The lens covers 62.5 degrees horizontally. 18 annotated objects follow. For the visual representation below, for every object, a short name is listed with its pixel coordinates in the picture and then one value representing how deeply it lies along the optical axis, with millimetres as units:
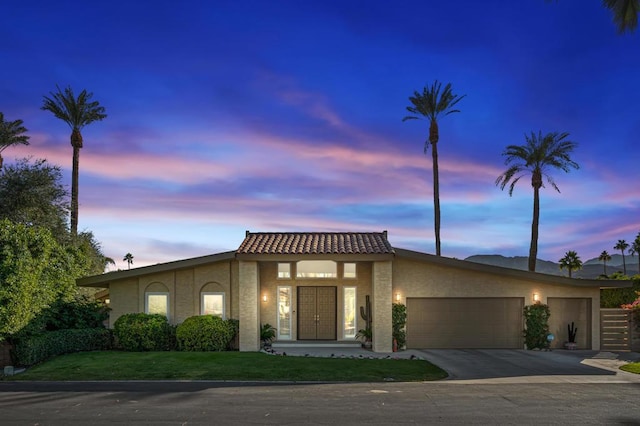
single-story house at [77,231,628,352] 22891
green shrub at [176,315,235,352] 21328
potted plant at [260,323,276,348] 23172
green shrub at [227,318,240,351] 22281
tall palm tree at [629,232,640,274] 54166
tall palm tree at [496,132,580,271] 37344
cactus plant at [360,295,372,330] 23802
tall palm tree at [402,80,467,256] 40219
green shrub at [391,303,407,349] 22359
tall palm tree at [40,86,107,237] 38656
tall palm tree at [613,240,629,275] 91625
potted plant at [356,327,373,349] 22797
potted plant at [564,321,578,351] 22748
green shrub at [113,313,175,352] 21484
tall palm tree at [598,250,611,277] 89712
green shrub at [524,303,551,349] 22672
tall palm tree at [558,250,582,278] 69750
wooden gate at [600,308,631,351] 23016
